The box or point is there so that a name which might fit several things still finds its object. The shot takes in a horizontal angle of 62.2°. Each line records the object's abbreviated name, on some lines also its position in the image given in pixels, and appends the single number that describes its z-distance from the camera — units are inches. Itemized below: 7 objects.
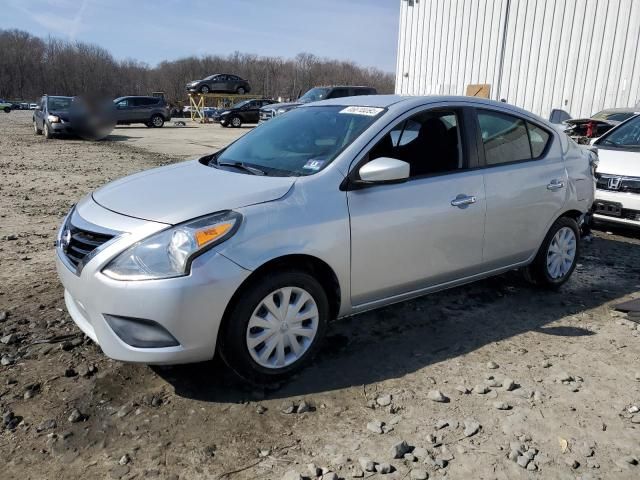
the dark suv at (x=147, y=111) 1113.4
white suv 247.3
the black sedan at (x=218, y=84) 1551.4
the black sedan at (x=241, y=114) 1261.1
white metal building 612.7
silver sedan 107.0
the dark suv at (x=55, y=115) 748.0
